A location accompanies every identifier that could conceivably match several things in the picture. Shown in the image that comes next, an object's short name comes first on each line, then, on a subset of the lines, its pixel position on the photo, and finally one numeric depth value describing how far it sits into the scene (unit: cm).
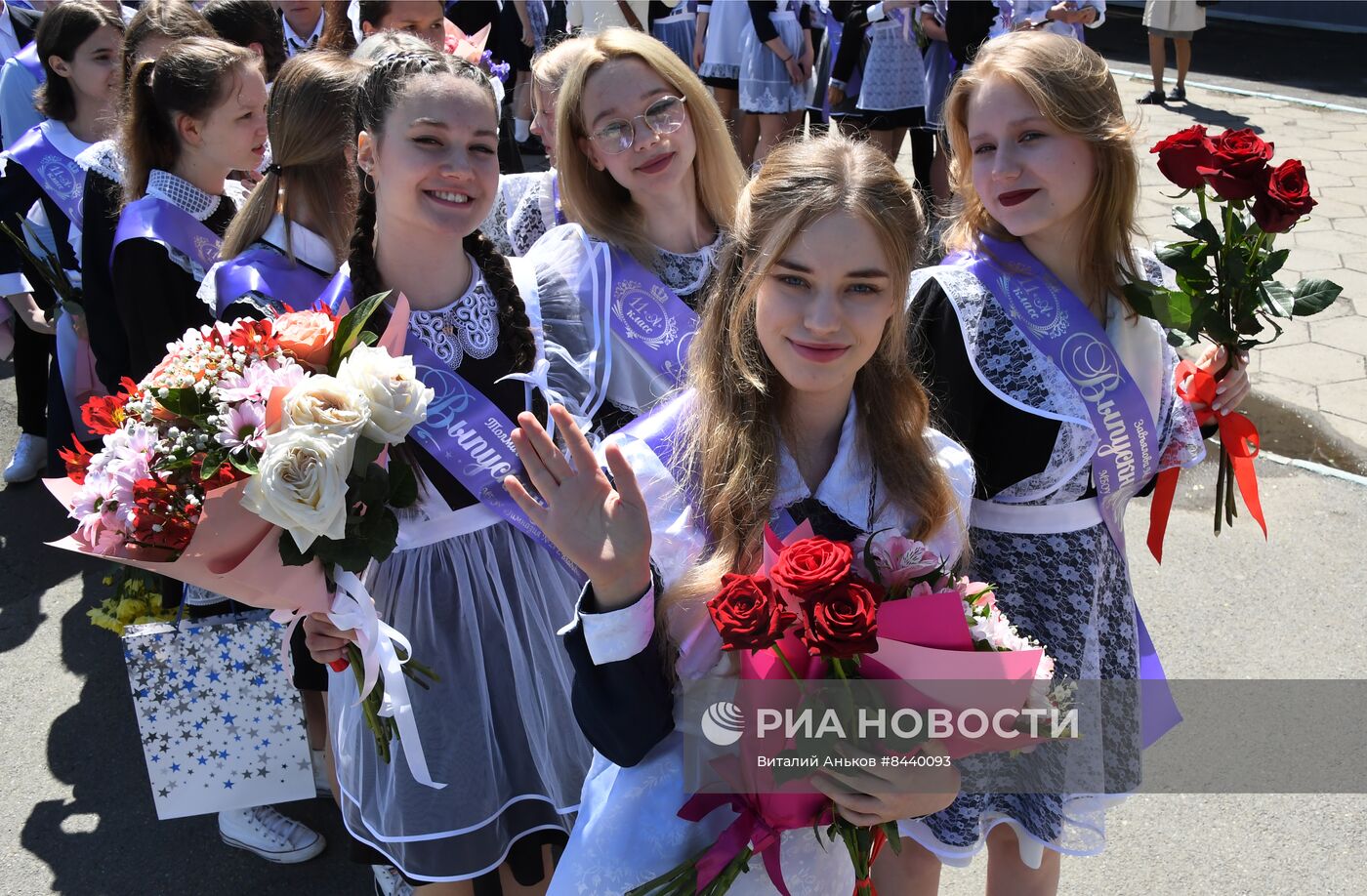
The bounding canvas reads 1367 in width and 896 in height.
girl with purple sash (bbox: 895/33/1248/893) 220
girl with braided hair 211
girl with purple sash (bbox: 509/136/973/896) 160
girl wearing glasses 256
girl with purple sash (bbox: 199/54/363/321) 239
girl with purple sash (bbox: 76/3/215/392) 296
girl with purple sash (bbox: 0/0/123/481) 372
